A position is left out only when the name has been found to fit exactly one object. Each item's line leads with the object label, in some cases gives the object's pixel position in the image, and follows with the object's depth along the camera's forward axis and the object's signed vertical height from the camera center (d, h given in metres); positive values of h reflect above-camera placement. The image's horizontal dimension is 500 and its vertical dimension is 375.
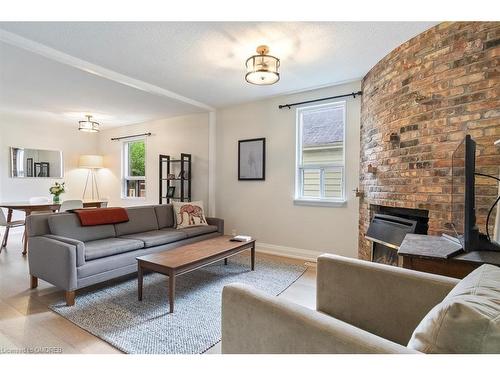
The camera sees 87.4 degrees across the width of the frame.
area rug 1.72 -1.05
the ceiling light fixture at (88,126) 4.65 +0.98
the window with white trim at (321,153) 3.56 +0.40
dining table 3.78 -0.41
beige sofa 0.78 -0.50
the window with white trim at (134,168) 5.72 +0.28
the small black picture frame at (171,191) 5.01 -0.19
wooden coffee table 2.12 -0.70
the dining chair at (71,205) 4.04 -0.38
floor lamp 5.87 +0.42
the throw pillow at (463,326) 0.63 -0.36
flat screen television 1.40 -0.18
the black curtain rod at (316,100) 3.31 +1.12
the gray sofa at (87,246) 2.23 -0.66
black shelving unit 4.83 +0.08
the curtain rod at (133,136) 5.47 +0.98
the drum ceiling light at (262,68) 2.35 +1.03
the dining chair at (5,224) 3.83 -0.65
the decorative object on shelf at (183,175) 4.75 +0.11
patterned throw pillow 3.73 -0.49
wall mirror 5.16 +0.36
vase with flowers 4.34 -0.19
